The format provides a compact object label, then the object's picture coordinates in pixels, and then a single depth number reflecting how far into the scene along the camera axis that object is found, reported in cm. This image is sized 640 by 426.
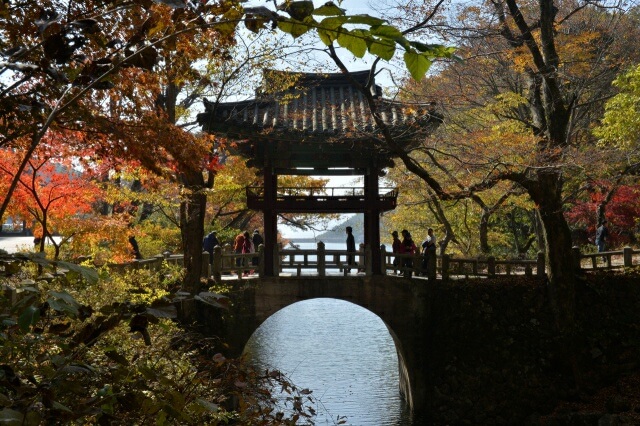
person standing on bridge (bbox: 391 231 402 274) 1763
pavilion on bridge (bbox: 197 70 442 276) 1639
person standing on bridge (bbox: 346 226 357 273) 1723
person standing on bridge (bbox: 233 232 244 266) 1847
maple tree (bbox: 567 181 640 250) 2206
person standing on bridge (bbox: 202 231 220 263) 1847
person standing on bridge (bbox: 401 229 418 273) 1794
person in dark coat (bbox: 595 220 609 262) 2044
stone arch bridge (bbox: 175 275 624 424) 1575
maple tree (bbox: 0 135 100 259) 1327
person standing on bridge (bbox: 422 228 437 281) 1702
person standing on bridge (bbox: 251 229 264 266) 1978
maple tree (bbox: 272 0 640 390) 1350
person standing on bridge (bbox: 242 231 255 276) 1833
